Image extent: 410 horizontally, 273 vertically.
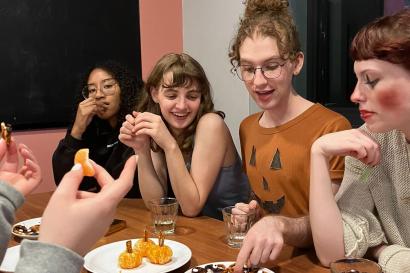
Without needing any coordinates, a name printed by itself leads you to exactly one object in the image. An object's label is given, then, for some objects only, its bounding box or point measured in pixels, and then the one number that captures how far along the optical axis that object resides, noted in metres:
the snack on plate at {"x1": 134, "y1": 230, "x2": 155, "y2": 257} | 1.23
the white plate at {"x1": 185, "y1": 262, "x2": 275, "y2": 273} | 1.08
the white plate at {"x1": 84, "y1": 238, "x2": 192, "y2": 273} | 1.16
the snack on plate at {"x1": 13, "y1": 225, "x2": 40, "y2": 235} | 1.41
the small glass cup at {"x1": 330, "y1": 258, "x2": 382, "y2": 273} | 0.99
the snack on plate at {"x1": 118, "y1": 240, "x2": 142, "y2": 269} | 1.18
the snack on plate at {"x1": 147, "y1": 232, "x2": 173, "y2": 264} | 1.20
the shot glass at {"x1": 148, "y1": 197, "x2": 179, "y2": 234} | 1.47
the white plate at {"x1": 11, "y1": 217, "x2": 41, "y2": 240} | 1.51
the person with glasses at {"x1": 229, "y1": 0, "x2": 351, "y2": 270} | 1.64
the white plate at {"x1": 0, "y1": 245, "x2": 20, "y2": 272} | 1.14
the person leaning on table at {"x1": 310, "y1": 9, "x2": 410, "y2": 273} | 1.13
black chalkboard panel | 2.97
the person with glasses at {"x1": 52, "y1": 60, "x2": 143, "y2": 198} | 2.30
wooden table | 1.19
